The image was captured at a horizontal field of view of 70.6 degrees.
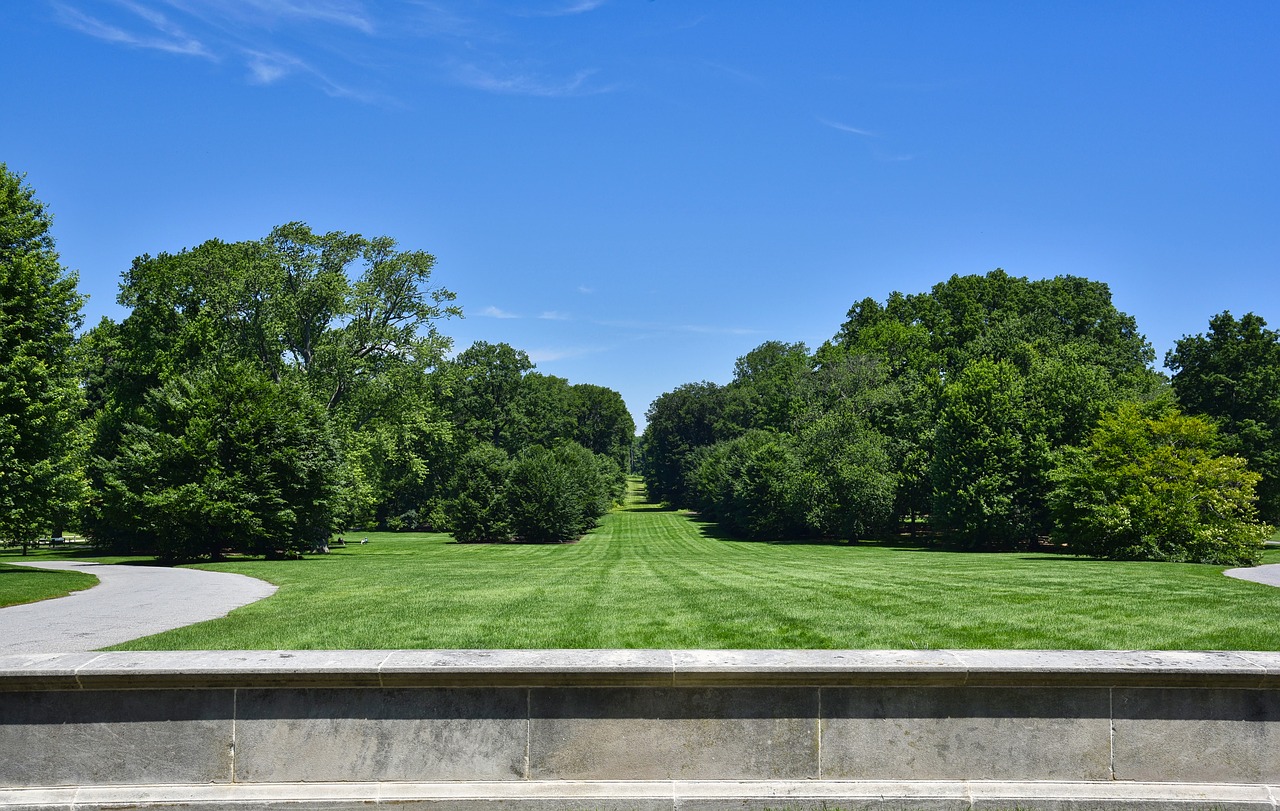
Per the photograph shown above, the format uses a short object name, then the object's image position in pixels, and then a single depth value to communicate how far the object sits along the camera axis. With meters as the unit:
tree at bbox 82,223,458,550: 41.53
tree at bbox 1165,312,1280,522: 47.34
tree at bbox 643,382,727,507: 123.25
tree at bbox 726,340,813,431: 72.69
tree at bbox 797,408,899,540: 53.34
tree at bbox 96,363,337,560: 29.12
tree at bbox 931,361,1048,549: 42.91
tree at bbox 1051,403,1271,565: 29.88
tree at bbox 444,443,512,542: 53.91
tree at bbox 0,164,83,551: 23.38
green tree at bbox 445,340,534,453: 84.69
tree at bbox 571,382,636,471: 128.75
